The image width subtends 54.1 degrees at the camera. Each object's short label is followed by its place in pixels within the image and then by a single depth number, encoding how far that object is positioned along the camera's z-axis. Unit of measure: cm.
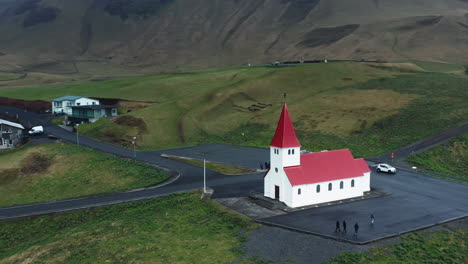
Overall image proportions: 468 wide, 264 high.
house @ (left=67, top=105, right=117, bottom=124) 11388
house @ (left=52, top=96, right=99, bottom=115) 12450
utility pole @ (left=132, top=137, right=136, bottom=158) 8626
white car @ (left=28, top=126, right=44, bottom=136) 10086
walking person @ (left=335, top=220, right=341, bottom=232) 4668
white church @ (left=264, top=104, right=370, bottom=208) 5618
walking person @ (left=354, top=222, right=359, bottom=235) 4623
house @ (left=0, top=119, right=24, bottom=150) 9012
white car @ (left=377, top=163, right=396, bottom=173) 7156
